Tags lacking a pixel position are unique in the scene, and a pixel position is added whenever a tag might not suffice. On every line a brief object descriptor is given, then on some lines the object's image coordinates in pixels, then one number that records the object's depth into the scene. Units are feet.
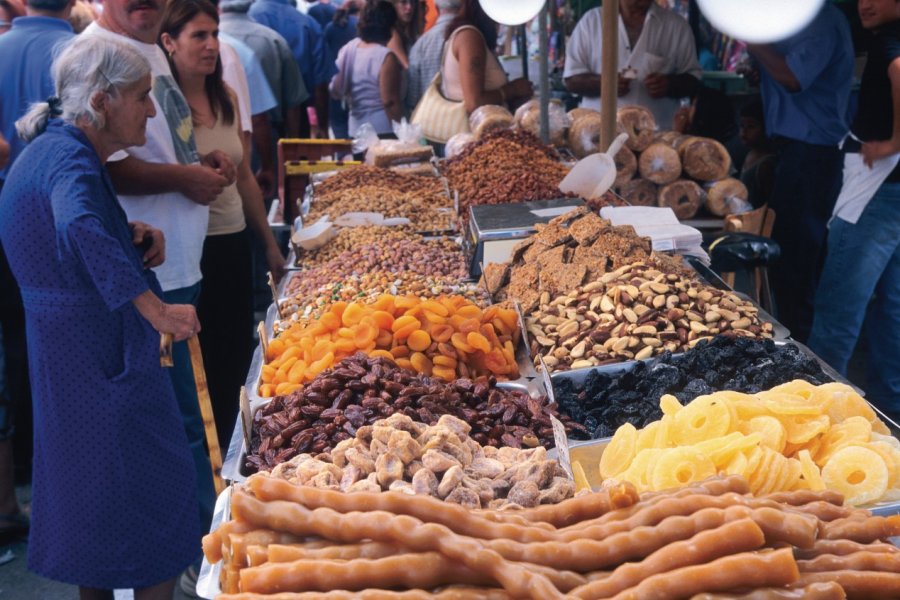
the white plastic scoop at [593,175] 12.93
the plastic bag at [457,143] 17.15
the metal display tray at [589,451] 6.39
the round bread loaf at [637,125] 15.58
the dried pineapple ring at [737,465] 5.24
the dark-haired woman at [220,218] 11.54
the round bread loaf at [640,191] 15.37
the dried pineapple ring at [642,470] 5.42
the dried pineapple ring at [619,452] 6.03
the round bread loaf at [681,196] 15.01
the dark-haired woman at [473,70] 18.19
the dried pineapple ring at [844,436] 5.85
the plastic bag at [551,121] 17.12
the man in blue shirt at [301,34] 24.45
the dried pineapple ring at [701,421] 5.77
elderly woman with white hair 7.77
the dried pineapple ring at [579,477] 5.93
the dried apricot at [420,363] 7.89
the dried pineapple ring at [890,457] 5.62
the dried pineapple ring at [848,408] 6.28
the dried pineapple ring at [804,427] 5.87
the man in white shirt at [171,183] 9.89
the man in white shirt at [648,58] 18.10
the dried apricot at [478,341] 7.99
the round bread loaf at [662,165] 15.08
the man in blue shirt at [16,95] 11.45
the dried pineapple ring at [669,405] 6.19
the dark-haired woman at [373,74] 21.91
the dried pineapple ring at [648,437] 5.99
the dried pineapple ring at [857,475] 5.50
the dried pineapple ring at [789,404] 5.96
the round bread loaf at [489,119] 17.21
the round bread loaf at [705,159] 15.14
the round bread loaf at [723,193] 14.97
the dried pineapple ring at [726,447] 5.34
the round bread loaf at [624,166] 15.33
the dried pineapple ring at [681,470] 5.24
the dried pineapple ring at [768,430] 5.72
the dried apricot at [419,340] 8.04
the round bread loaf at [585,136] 17.03
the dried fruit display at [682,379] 7.09
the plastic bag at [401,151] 17.40
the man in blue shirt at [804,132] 13.88
